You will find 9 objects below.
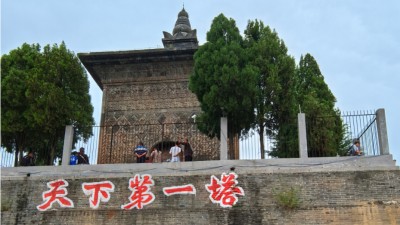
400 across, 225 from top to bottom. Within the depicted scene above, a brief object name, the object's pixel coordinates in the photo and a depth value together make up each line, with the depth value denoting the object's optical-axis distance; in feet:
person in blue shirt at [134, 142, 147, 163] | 48.98
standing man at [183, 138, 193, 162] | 49.75
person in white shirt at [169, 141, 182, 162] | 48.62
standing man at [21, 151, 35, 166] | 52.08
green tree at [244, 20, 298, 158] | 50.31
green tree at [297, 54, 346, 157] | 48.98
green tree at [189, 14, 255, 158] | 48.42
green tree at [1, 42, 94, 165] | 52.26
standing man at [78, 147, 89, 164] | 49.11
